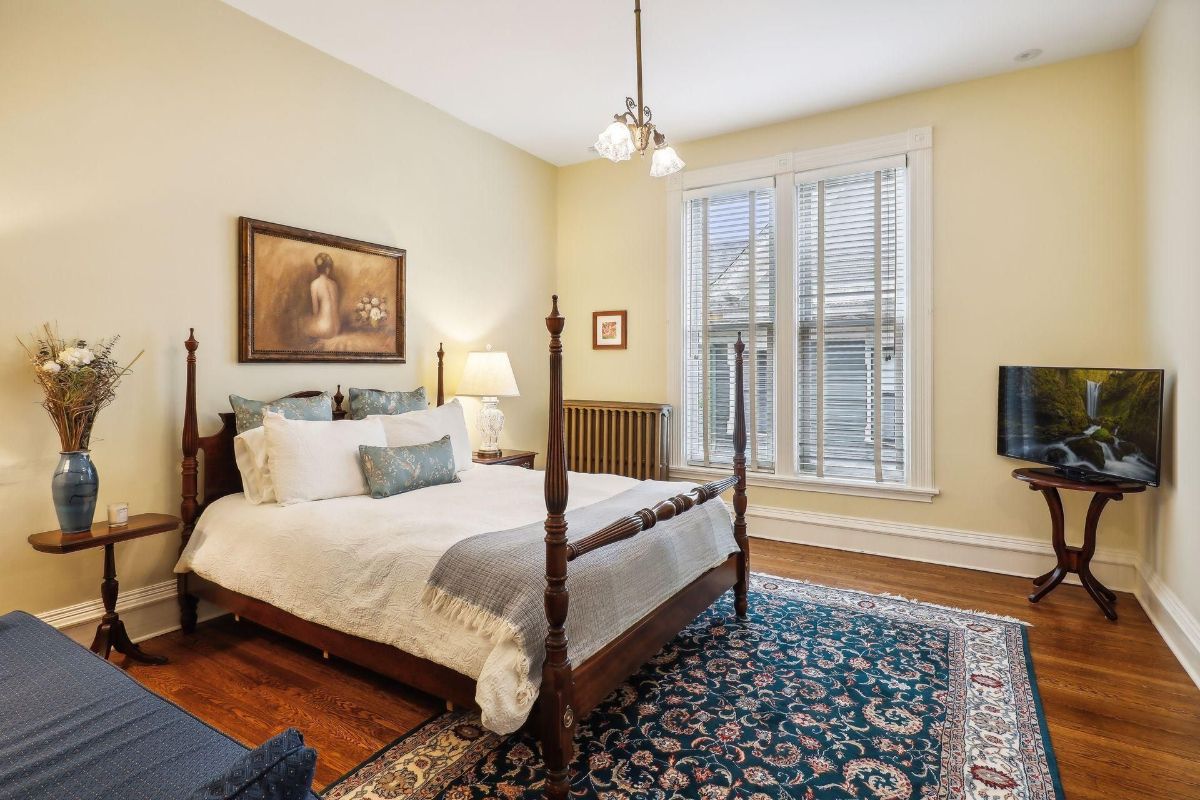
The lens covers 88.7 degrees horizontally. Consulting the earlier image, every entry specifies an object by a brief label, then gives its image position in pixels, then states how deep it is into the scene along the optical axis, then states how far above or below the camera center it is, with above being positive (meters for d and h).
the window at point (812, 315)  4.01 +0.55
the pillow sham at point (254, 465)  2.76 -0.33
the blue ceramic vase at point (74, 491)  2.33 -0.38
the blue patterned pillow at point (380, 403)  3.46 -0.06
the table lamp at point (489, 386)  4.17 +0.04
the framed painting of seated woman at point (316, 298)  3.14 +0.53
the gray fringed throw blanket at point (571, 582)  1.78 -0.62
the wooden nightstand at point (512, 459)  4.13 -0.46
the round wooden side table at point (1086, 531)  2.98 -0.72
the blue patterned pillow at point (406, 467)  2.88 -0.37
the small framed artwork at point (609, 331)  5.10 +0.51
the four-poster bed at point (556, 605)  1.74 -0.84
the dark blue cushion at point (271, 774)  0.80 -0.52
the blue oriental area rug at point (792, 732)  1.82 -1.15
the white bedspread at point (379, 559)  1.82 -0.63
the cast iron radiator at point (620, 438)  4.70 -0.37
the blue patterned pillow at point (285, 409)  2.96 -0.09
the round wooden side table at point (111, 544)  2.30 -0.57
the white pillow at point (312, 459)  2.71 -0.31
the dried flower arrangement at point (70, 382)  2.34 +0.04
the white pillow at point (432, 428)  3.26 -0.20
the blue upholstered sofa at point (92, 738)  1.04 -0.66
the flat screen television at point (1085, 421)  2.89 -0.16
